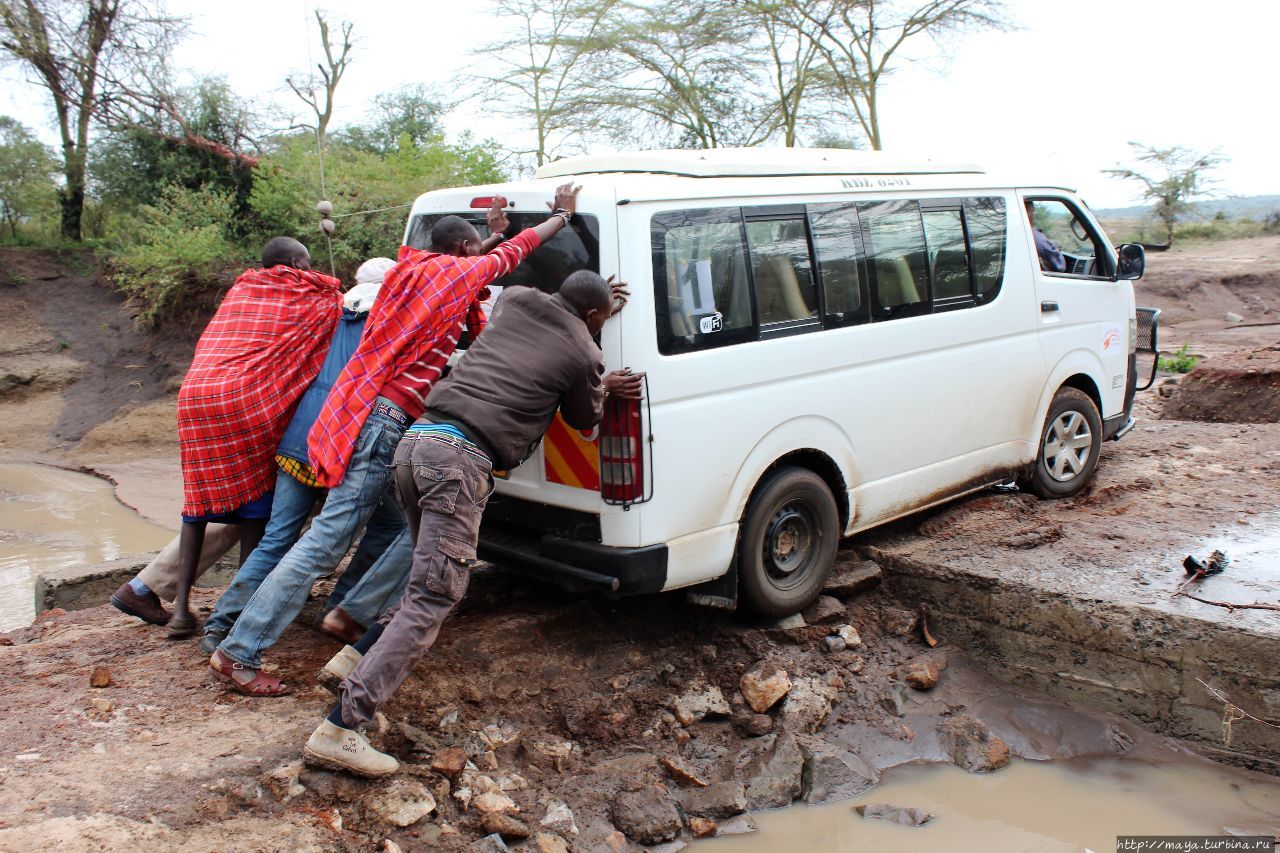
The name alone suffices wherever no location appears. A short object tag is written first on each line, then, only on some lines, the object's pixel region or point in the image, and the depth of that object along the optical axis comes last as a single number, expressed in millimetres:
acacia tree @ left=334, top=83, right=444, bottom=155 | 16562
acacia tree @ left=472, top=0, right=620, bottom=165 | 16625
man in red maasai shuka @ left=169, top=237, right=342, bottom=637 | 4203
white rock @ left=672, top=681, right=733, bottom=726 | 4254
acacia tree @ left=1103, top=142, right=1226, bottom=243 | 20406
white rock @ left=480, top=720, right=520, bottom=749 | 3913
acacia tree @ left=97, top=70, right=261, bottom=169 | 14469
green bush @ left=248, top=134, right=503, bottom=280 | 12852
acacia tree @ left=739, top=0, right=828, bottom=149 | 17266
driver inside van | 6195
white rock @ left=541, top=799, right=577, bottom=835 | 3557
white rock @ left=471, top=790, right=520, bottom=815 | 3531
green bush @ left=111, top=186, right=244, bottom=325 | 12805
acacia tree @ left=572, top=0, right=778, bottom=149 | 17594
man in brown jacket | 3430
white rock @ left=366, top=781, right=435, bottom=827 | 3373
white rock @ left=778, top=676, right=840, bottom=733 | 4305
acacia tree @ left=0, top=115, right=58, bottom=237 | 14984
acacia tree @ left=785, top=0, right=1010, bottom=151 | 17203
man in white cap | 4203
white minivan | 3992
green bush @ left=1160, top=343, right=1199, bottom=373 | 11344
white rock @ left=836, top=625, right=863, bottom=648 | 4793
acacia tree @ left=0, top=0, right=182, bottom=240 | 13594
